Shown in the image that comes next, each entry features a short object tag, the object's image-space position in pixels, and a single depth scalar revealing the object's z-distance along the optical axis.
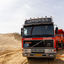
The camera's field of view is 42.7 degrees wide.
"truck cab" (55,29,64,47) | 11.81
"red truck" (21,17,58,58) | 5.79
